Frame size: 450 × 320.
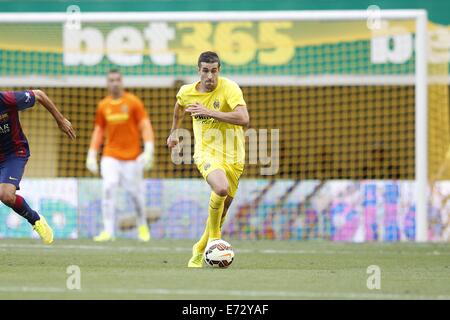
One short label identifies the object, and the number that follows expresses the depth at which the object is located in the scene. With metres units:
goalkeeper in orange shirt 16.91
